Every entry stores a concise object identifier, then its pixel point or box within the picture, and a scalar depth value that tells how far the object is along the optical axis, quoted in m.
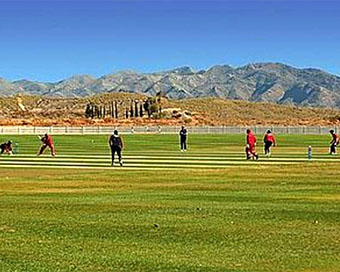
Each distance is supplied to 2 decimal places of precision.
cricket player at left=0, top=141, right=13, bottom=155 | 58.03
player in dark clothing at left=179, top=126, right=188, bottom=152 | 58.99
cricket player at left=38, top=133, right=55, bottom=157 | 53.47
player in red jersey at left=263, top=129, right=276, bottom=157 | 50.41
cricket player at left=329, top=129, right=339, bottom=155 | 53.93
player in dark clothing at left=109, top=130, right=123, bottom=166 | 42.22
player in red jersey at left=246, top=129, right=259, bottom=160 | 47.32
